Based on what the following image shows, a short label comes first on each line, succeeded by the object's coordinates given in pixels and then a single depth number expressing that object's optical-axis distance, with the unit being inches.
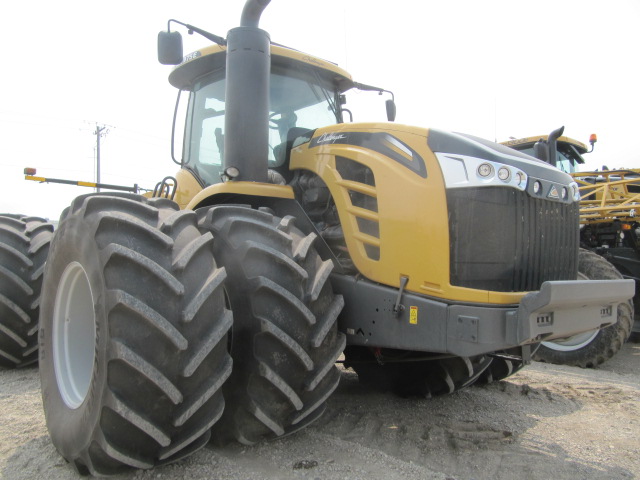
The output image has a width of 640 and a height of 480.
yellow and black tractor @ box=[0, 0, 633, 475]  86.0
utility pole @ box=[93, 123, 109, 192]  1283.2
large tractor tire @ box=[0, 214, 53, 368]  161.0
